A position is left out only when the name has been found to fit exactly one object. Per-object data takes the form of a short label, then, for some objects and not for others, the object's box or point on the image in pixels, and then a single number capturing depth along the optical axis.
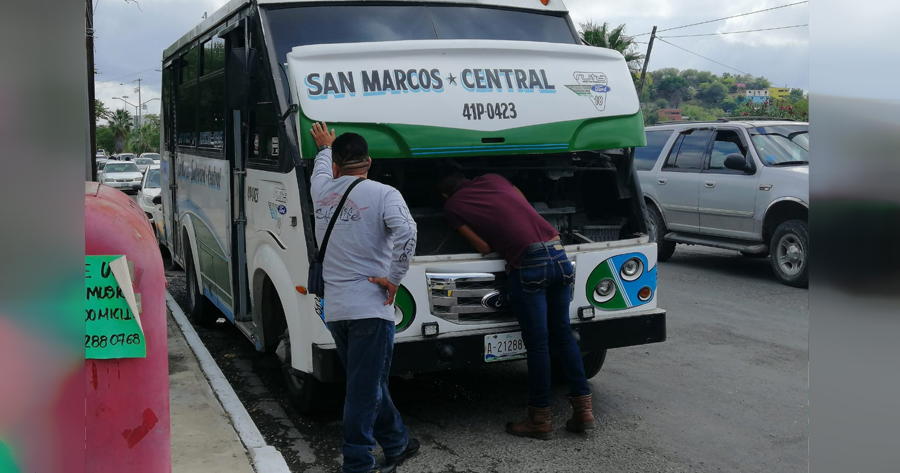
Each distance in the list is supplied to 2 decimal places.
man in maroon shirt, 5.00
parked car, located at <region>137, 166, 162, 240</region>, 15.24
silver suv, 10.39
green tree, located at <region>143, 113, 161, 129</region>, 97.12
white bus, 4.93
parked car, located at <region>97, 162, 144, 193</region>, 35.62
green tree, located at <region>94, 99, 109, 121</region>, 86.50
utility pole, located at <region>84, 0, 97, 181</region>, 8.05
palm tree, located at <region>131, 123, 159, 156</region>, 104.69
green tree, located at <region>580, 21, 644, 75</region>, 31.56
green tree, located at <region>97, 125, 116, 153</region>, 111.88
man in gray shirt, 4.26
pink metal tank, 2.94
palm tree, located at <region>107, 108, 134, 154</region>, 103.50
